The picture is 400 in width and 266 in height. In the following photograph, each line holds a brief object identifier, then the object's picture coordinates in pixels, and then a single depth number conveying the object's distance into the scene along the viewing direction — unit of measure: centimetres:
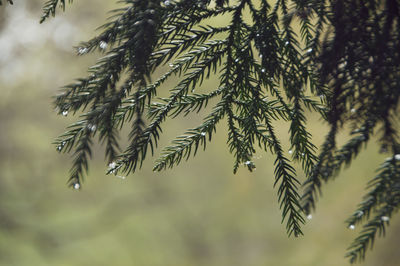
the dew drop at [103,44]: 123
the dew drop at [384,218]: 126
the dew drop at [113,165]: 122
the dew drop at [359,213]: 129
